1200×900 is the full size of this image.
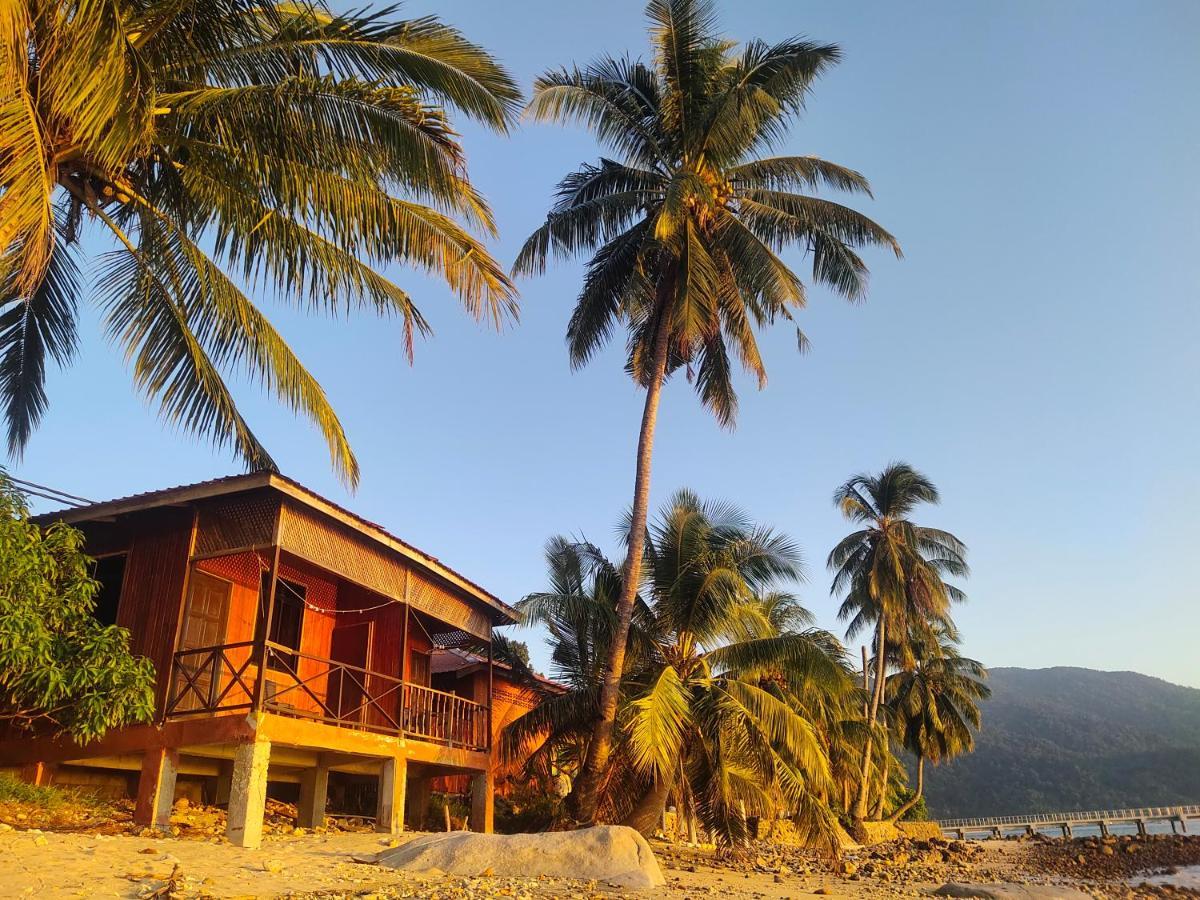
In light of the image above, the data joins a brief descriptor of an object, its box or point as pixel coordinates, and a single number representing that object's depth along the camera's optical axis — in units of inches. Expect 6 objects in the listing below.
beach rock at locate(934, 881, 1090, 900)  525.5
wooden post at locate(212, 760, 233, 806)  528.7
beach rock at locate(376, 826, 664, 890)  337.1
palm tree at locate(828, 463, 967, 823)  1233.4
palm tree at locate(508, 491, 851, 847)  553.0
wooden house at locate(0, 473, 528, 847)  413.7
